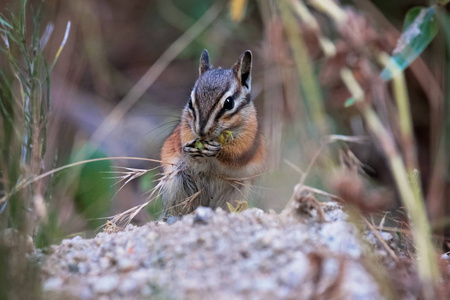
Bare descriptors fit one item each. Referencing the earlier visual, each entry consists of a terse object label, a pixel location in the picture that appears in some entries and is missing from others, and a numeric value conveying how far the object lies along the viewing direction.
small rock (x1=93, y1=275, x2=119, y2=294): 3.76
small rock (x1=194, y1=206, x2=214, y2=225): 4.75
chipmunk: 6.75
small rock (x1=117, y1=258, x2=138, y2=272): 4.09
